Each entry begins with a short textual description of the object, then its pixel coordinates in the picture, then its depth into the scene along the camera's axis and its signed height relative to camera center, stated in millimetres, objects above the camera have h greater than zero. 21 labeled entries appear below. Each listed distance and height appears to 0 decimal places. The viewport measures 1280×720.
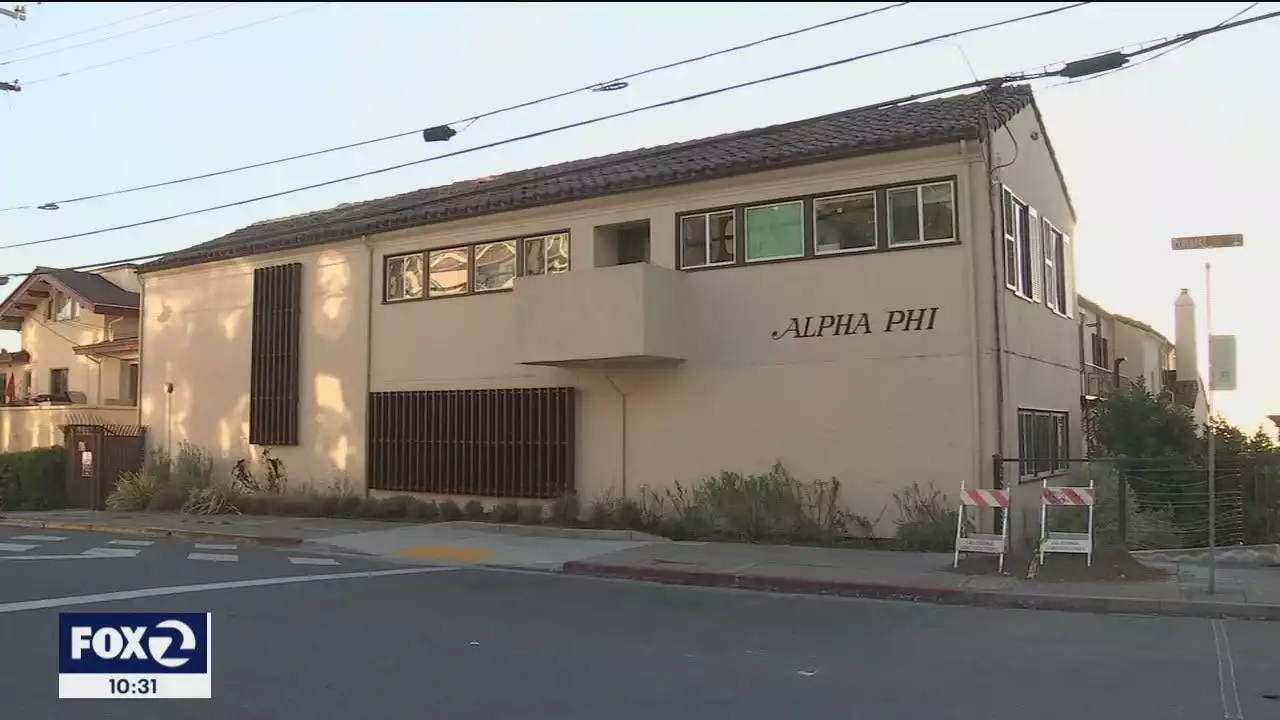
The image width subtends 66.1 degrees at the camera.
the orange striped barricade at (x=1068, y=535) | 11820 -1437
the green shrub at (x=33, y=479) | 23875 -1448
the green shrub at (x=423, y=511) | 19562 -1868
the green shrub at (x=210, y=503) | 21750 -1855
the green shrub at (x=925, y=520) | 14172 -1537
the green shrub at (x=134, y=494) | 22781 -1738
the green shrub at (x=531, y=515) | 18094 -1803
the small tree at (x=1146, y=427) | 17344 -226
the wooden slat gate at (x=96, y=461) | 23834 -1019
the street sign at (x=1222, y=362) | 10562 +559
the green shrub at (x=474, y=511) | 19109 -1822
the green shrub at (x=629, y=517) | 17094 -1739
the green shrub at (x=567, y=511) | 17812 -1698
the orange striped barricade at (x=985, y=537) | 12414 -1573
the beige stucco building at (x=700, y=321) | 14977 +1717
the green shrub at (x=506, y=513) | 18516 -1802
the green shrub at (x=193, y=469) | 23047 -1178
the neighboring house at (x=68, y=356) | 28188 +2052
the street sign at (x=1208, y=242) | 10531 +1871
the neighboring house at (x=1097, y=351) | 23736 +1697
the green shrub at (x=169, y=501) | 22438 -1861
